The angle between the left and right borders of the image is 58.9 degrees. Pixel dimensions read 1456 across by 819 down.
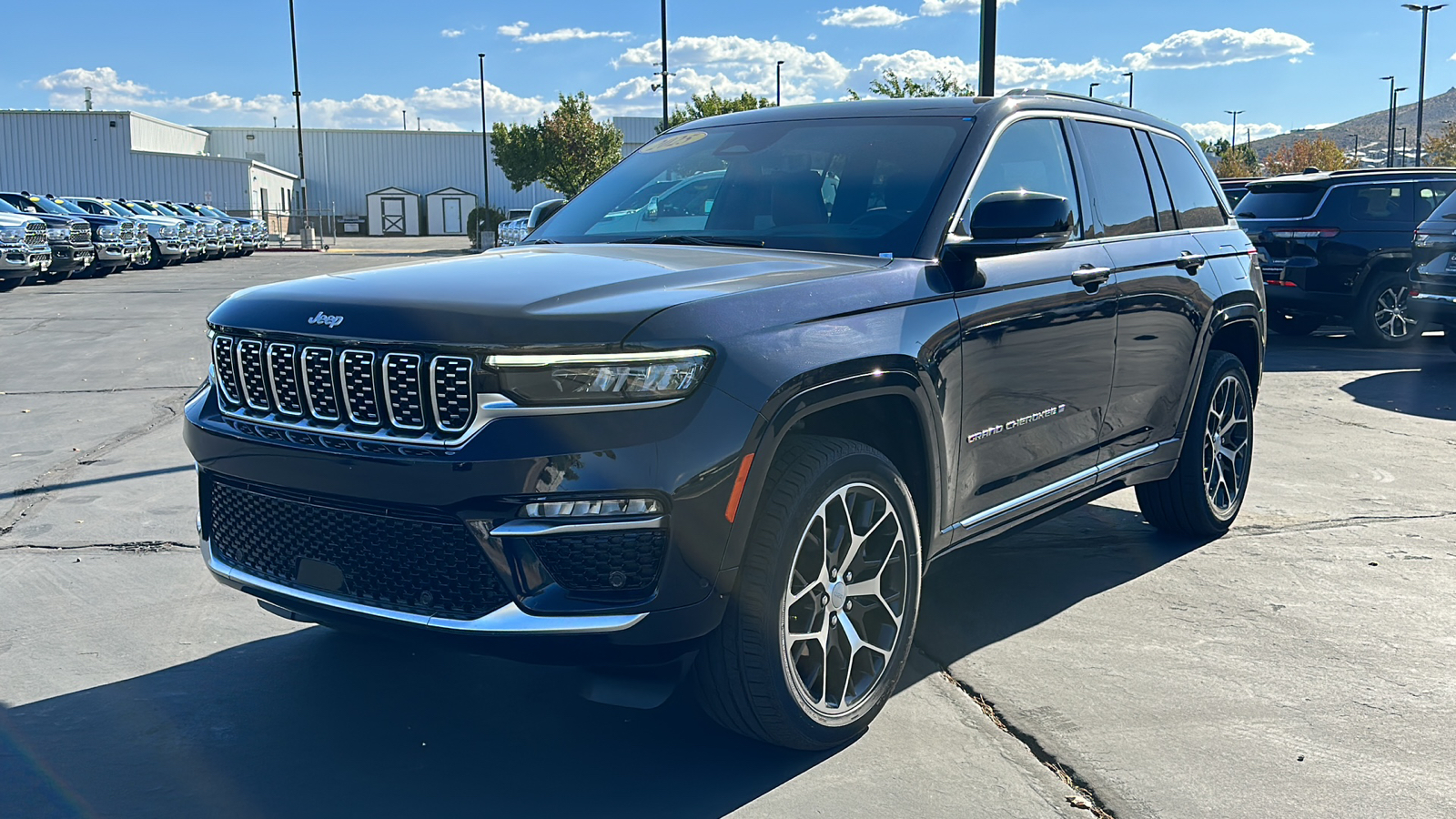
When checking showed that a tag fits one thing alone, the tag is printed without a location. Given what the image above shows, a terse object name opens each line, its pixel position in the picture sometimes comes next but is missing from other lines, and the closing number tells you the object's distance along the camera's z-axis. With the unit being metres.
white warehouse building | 62.91
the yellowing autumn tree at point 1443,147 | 68.62
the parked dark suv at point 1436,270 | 11.66
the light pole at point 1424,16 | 49.22
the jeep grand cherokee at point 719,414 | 2.96
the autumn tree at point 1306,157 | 94.38
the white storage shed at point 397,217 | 78.25
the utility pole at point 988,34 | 12.31
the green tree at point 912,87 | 31.06
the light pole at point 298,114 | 52.22
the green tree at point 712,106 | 56.84
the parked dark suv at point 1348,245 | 13.70
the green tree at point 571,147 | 61.47
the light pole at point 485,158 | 57.19
